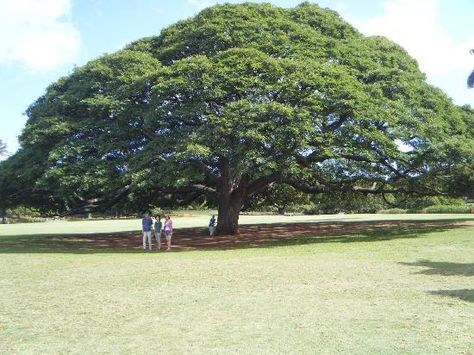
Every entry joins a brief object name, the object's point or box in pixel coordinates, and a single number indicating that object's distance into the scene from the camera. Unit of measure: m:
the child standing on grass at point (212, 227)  28.45
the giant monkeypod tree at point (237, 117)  19.36
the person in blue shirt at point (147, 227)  20.78
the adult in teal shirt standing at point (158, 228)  21.47
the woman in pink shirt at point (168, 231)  20.58
